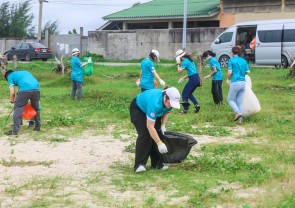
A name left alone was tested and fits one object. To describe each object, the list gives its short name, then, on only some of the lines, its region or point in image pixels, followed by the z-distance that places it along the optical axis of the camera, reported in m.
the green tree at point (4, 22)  51.25
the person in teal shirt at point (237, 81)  11.38
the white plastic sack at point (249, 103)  11.45
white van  23.30
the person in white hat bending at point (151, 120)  6.89
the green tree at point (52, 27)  58.34
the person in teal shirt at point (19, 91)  10.44
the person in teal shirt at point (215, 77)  13.47
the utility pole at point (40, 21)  40.77
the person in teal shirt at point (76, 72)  15.12
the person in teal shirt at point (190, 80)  13.11
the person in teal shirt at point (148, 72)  11.90
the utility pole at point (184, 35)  30.55
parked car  34.74
